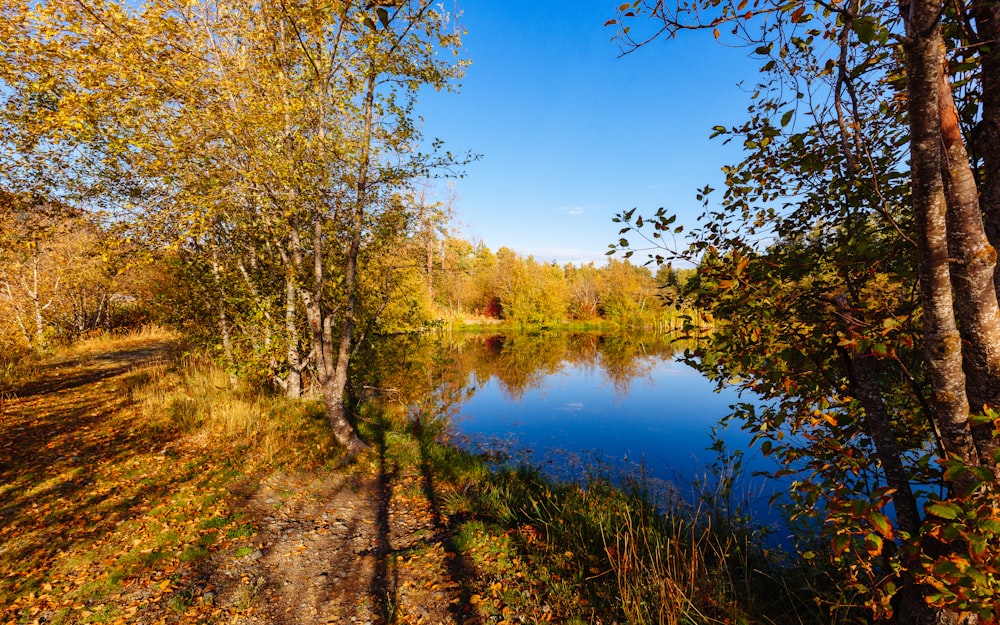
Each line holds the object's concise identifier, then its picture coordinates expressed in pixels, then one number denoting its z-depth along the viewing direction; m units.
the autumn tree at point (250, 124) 5.84
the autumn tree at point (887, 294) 2.05
